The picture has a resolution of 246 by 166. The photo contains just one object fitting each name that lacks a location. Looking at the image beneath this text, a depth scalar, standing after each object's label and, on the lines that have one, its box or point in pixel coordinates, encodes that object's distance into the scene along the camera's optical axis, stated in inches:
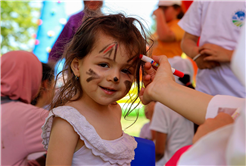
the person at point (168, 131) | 73.7
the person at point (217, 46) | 54.0
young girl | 34.9
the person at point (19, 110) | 48.8
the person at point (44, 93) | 65.3
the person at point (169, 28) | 80.5
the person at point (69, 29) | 64.0
